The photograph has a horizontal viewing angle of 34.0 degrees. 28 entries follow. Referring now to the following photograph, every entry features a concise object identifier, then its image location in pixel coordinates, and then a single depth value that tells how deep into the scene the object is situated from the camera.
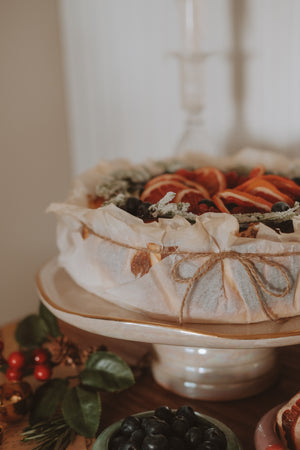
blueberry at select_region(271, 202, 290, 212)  0.63
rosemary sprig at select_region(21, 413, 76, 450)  0.60
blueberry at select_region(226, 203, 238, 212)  0.66
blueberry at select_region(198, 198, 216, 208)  0.67
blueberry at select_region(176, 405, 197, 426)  0.52
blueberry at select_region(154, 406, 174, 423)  0.53
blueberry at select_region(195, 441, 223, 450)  0.48
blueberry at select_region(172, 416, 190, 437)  0.50
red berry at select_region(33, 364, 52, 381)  0.71
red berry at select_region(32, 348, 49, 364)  0.72
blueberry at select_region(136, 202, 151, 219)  0.65
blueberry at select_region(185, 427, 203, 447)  0.49
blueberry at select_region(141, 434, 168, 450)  0.47
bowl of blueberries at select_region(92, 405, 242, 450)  0.48
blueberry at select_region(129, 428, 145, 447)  0.49
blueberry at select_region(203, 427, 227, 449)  0.49
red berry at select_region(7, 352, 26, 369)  0.72
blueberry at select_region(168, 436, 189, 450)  0.48
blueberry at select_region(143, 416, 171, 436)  0.50
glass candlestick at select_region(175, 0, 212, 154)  1.05
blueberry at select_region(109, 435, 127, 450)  0.50
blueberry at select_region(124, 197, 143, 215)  0.68
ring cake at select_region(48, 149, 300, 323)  0.56
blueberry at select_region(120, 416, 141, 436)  0.51
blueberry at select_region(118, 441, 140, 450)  0.48
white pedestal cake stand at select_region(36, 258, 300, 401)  0.55
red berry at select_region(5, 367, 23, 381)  0.71
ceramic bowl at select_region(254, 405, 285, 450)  0.49
